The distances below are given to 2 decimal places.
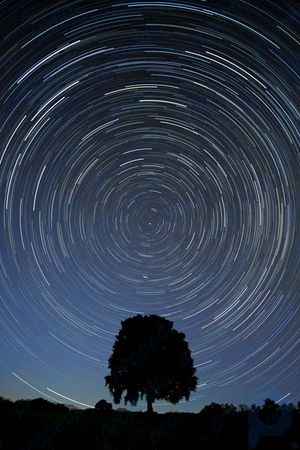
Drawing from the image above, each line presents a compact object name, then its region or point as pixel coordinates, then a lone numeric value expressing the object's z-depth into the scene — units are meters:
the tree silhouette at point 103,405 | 41.24
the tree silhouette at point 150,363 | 36.29
